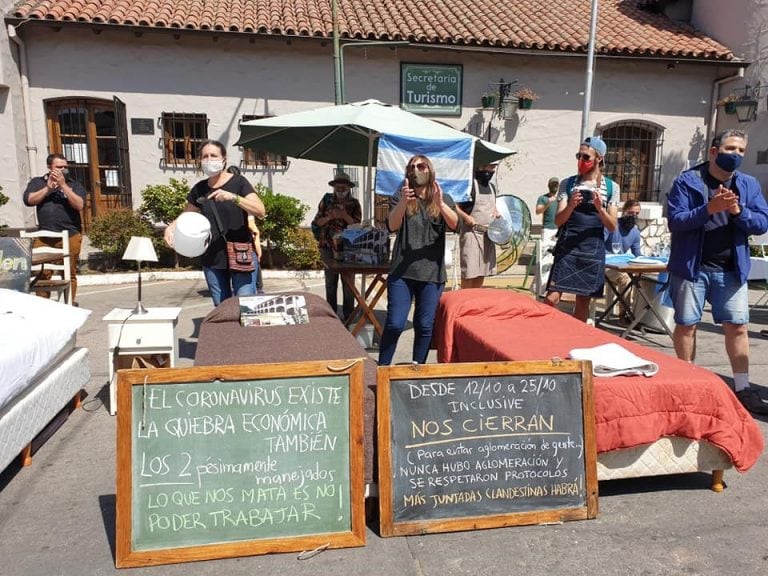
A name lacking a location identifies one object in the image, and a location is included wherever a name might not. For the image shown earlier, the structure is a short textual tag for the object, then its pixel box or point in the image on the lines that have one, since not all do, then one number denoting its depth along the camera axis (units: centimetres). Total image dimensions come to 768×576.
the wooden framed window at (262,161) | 1195
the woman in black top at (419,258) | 398
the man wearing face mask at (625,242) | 689
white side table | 402
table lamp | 414
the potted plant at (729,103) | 1248
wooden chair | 594
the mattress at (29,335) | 292
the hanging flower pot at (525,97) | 1227
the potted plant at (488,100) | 1238
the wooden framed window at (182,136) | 1147
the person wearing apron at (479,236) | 590
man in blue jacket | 383
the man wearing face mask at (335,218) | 601
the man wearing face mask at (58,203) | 630
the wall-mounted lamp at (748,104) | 1223
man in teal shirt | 782
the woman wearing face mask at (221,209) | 451
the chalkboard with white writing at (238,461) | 235
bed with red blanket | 279
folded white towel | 290
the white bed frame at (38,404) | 292
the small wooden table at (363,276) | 533
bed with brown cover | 284
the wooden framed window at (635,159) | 1349
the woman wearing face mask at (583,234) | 443
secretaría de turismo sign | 1216
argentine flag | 499
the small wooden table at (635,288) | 584
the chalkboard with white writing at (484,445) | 257
